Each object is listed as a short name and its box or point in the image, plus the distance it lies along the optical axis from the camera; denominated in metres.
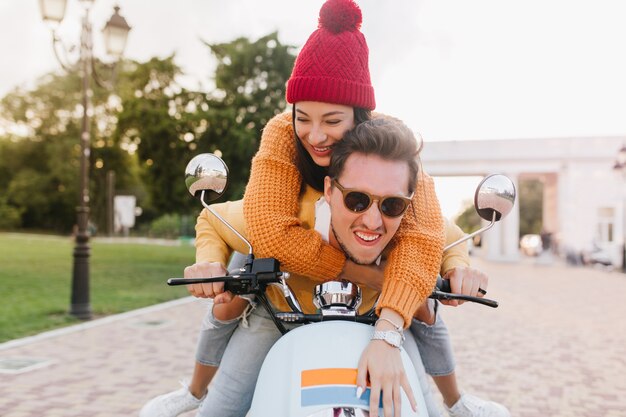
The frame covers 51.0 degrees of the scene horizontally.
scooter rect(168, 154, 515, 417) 1.56
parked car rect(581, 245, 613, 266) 27.81
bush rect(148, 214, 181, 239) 51.28
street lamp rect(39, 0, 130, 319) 9.16
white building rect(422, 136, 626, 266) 37.47
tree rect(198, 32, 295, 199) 16.41
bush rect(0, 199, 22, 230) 53.09
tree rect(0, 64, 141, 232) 50.28
